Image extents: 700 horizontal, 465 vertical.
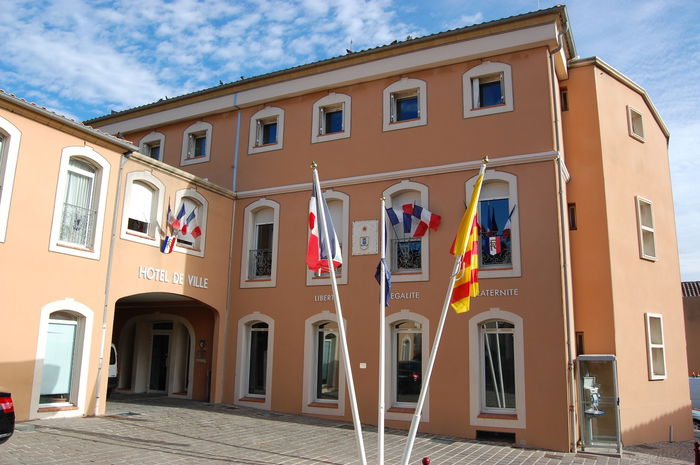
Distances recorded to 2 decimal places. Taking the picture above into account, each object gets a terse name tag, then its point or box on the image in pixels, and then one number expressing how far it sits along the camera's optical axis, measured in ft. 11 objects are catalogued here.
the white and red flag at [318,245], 32.73
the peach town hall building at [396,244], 43.86
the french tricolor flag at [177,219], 52.80
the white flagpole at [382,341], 29.41
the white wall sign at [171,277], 50.29
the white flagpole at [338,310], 29.27
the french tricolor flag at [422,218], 50.19
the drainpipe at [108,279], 45.16
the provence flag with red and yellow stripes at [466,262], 32.35
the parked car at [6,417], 25.58
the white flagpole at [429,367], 29.09
